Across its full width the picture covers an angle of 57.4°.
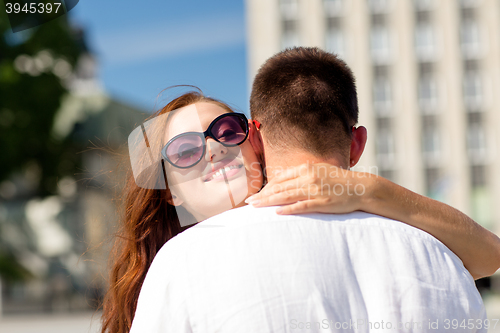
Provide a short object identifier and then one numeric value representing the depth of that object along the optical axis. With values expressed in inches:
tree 623.5
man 50.9
